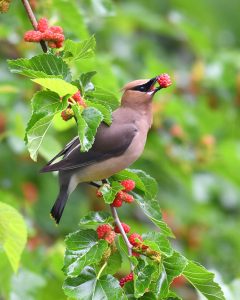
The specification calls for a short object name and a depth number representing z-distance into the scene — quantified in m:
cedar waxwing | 6.37
